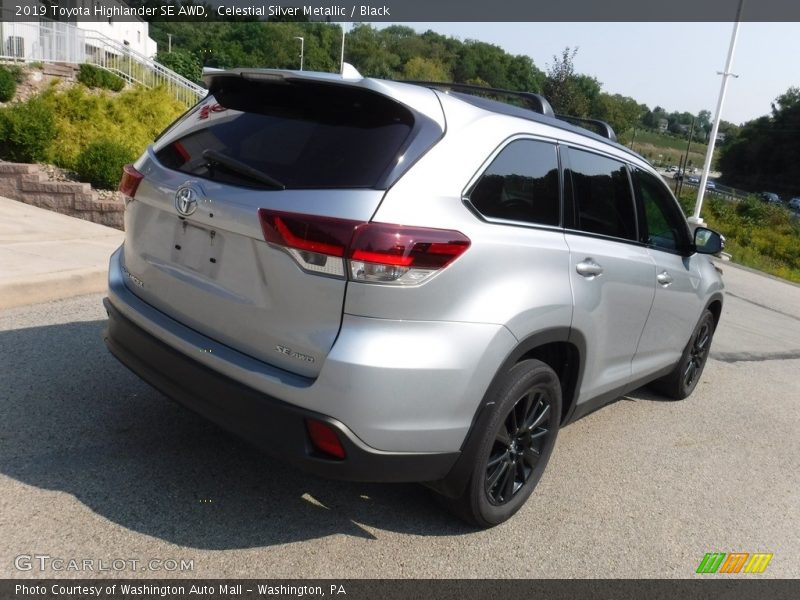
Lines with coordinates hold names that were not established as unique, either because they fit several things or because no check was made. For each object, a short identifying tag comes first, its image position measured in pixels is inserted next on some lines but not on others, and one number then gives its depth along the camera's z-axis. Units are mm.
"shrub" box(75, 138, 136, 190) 8695
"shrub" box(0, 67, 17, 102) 11969
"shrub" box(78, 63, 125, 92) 15652
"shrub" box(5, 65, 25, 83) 13516
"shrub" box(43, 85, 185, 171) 9500
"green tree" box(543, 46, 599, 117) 24672
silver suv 2516
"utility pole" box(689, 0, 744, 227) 20366
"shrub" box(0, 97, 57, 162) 8680
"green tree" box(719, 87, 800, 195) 83500
